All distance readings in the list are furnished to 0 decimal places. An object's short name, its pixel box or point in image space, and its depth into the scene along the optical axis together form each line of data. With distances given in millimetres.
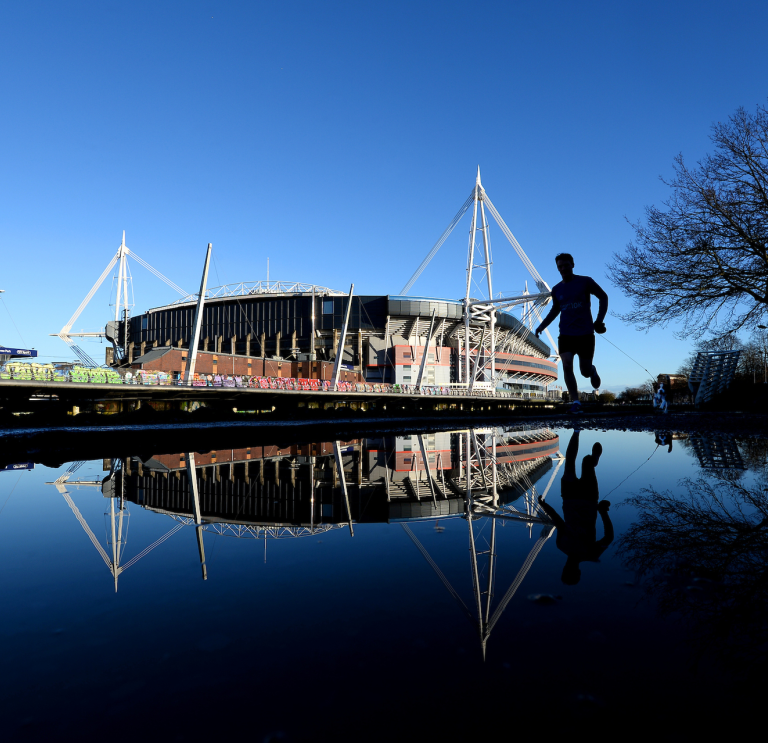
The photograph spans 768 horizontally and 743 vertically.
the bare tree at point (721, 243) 11109
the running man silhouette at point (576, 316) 5227
